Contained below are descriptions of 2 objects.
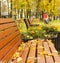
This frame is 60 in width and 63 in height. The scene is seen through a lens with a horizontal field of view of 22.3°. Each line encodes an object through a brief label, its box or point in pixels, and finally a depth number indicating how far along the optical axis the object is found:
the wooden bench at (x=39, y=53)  2.58
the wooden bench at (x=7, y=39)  2.49
